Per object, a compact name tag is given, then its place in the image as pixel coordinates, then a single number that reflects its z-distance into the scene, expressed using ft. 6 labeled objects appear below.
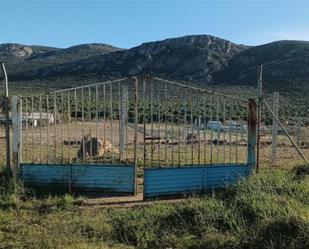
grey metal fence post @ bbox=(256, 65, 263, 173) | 17.85
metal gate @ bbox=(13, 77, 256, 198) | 17.29
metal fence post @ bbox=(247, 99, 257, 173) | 17.91
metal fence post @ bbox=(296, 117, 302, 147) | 32.71
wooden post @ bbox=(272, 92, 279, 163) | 25.27
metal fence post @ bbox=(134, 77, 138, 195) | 17.13
